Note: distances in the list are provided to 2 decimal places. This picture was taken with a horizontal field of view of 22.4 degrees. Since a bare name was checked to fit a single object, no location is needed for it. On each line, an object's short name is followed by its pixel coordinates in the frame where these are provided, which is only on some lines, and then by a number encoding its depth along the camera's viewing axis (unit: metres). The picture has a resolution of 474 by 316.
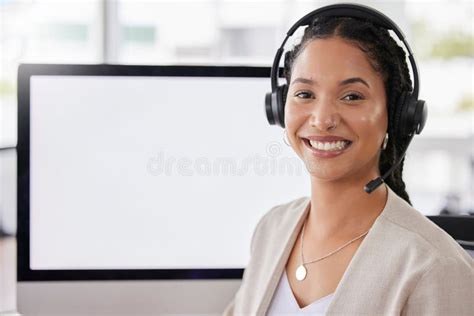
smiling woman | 1.37
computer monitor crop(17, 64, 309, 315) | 1.63
